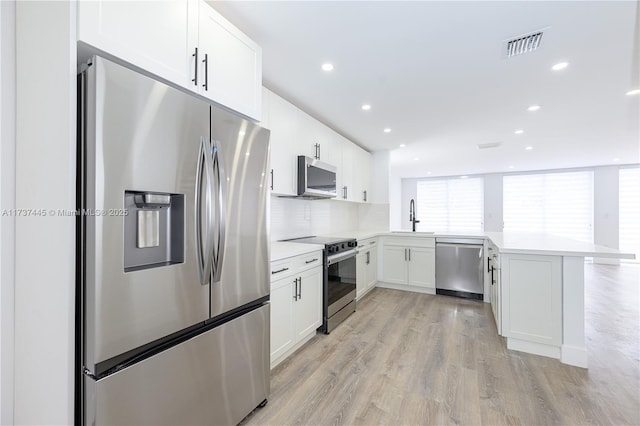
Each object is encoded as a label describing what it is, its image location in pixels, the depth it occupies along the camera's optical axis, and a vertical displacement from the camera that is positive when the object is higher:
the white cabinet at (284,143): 2.56 +0.70
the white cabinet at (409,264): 4.24 -0.81
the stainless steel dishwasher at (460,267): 3.97 -0.80
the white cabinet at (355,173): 4.14 +0.66
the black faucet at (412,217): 4.76 -0.07
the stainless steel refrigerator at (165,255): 0.99 -0.19
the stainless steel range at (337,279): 2.82 -0.74
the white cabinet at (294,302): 2.13 -0.78
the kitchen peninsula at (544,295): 2.24 -0.71
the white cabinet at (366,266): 3.86 -0.80
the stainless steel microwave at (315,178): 2.90 +0.40
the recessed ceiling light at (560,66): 2.29 +1.26
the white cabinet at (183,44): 1.07 +0.80
